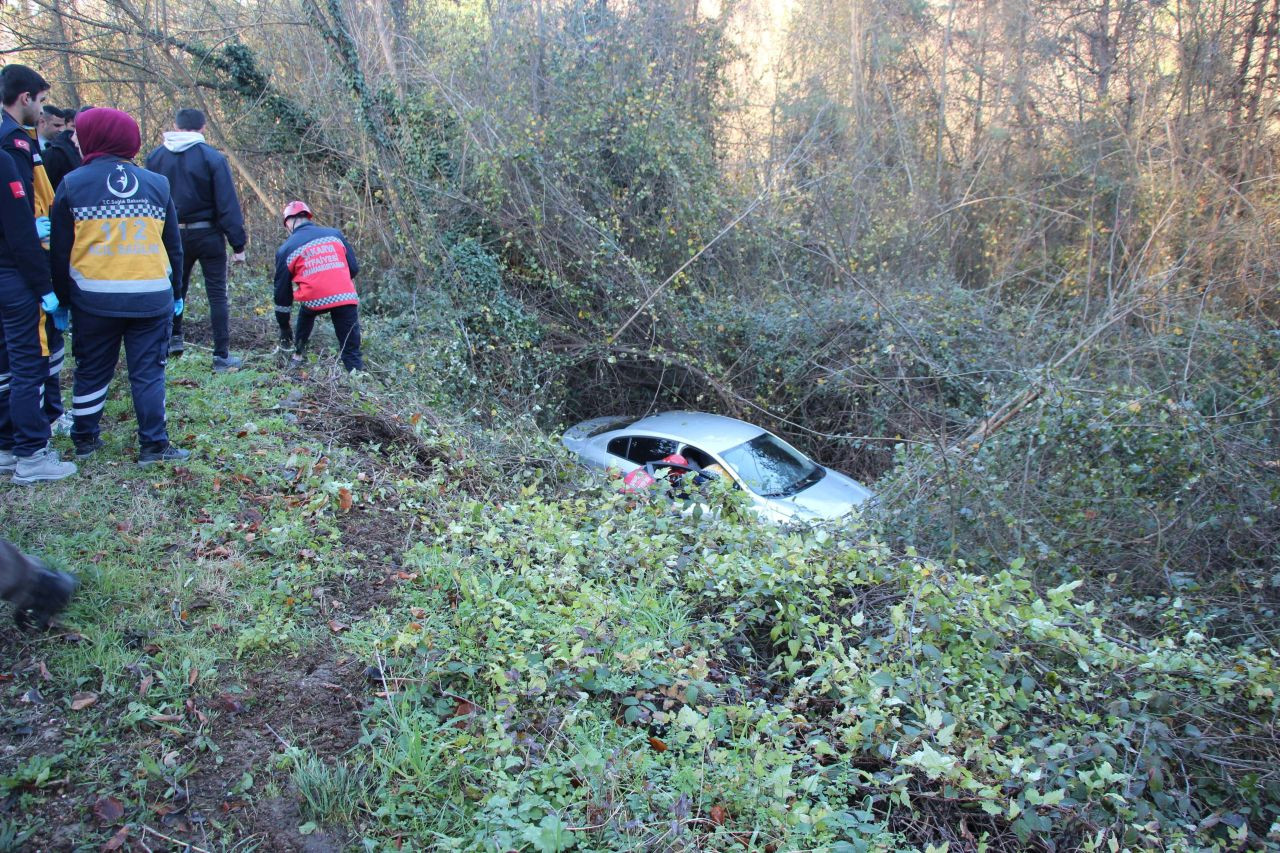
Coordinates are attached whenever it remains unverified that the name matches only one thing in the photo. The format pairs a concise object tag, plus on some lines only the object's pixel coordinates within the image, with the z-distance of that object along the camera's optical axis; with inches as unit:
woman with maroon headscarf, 179.0
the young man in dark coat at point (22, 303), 172.2
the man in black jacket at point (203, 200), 262.7
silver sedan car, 289.1
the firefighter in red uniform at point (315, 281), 285.3
